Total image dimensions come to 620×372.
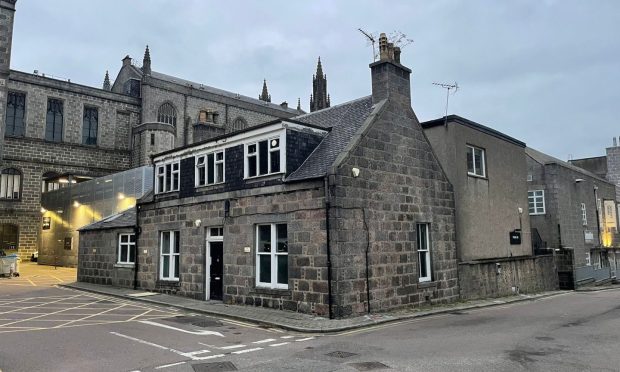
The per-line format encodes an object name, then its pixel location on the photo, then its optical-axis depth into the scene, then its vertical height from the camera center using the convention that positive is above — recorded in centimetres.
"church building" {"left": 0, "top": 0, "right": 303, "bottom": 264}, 4384 +1180
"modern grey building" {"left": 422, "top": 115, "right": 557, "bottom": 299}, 2022 +152
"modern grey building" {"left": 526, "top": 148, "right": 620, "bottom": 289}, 3037 +146
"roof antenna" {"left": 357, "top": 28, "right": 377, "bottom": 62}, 1800 +773
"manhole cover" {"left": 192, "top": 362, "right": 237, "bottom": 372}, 819 -214
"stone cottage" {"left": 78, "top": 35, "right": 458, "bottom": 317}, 1441 +104
